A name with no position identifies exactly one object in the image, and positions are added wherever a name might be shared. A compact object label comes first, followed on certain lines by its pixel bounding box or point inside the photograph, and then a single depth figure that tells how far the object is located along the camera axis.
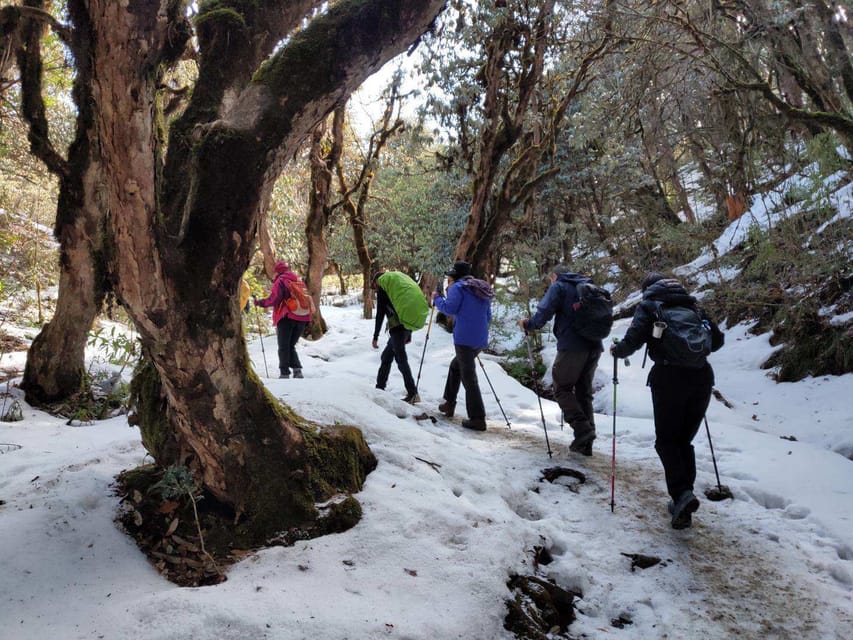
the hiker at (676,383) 4.38
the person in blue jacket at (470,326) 6.85
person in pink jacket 8.36
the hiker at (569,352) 5.96
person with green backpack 7.26
